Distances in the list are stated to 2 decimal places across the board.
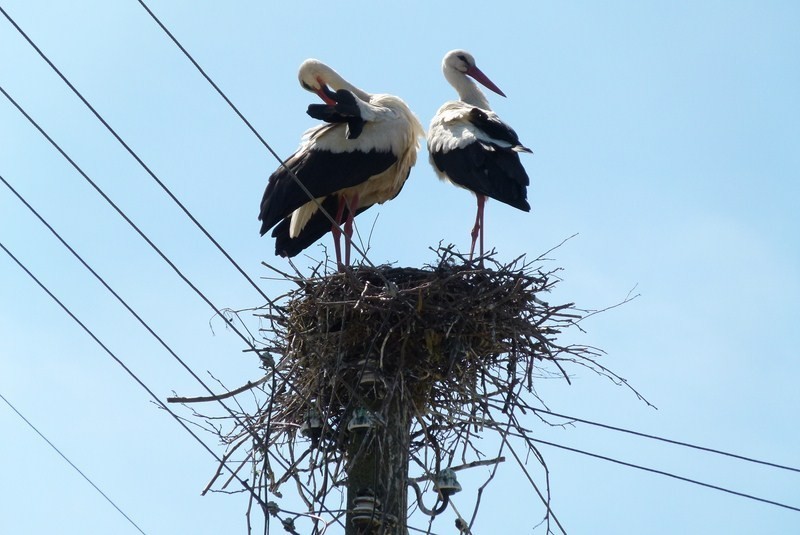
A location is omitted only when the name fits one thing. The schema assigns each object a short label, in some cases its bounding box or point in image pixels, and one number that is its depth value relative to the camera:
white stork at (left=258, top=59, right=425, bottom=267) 18.52
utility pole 11.98
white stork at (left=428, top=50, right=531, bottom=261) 17.95
